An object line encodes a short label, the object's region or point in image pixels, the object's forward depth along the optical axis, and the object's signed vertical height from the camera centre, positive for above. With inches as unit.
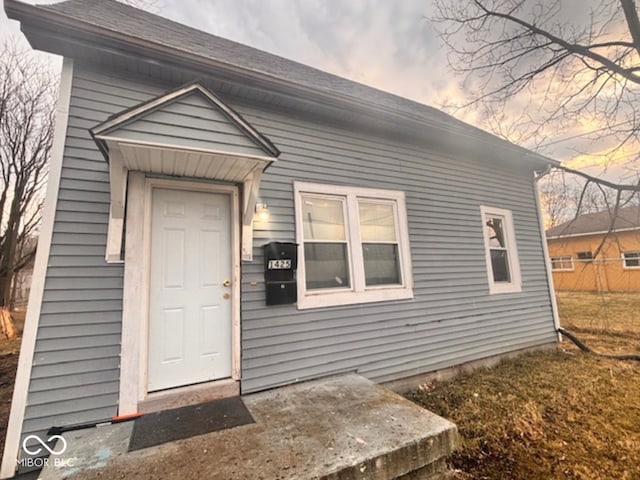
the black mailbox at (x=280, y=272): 125.8 +2.3
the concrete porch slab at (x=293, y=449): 68.9 -46.3
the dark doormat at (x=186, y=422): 83.7 -45.4
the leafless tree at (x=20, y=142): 347.6 +188.3
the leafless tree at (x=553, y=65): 181.3 +139.5
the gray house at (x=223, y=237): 94.0 +19.0
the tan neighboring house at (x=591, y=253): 544.4 +17.1
